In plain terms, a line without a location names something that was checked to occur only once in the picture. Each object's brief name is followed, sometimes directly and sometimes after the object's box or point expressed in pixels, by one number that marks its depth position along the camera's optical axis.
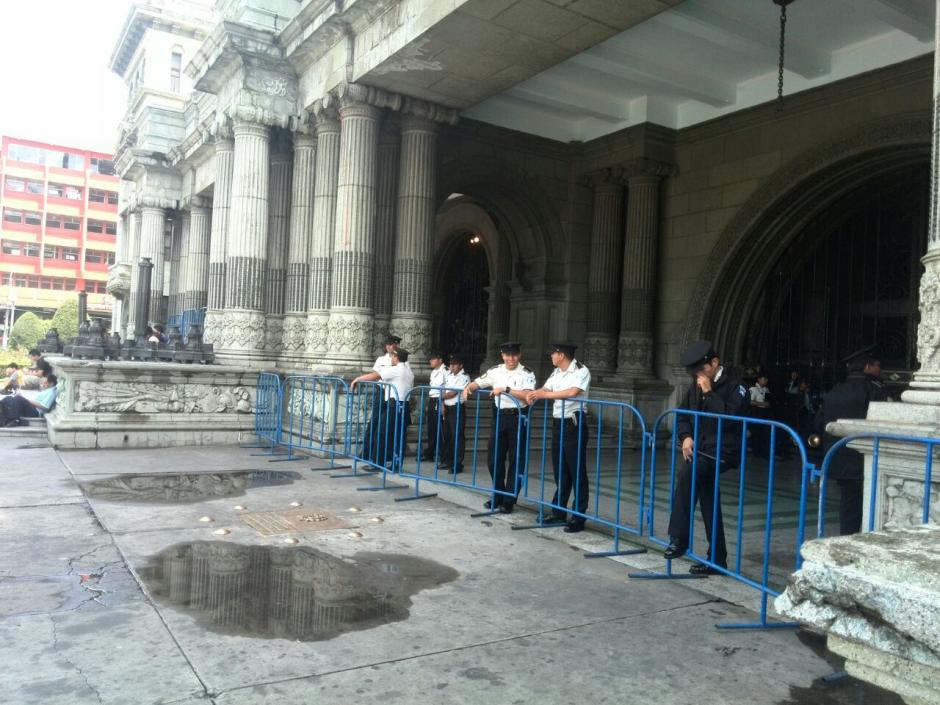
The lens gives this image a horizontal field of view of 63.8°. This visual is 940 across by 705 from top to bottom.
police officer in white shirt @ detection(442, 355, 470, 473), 9.59
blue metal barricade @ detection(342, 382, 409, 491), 8.39
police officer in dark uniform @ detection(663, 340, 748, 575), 5.16
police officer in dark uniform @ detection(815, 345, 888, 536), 5.33
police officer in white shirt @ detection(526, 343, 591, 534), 6.39
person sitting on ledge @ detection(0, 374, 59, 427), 12.59
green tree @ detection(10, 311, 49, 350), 49.81
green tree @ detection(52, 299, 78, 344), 53.01
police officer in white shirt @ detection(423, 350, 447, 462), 10.12
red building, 65.00
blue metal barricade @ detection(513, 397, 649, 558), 6.19
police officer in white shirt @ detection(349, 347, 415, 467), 9.22
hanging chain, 9.41
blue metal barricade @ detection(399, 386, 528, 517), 7.08
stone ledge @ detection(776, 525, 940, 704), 1.63
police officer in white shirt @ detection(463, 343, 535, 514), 7.02
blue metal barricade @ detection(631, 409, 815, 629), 4.71
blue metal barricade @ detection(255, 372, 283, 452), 10.96
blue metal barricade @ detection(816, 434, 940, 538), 3.83
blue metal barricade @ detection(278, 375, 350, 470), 10.11
